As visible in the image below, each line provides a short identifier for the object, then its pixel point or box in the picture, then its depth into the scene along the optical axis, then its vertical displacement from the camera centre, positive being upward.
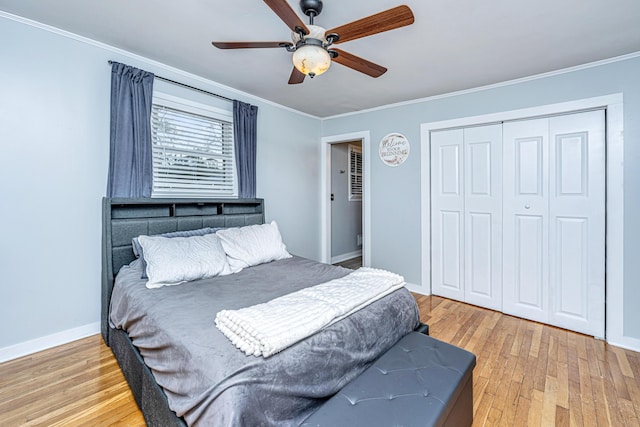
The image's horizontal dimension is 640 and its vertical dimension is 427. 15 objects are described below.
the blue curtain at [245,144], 3.25 +0.74
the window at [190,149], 2.72 +0.62
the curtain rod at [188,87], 2.66 +1.23
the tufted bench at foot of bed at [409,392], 1.08 -0.79
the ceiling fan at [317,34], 1.39 +0.95
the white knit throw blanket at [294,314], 1.17 -0.51
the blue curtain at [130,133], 2.37 +0.65
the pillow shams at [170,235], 2.11 -0.23
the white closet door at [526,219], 2.80 -0.13
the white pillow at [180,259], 1.99 -0.38
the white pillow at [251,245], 2.47 -0.34
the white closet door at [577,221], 2.53 -0.14
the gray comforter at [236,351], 1.03 -0.64
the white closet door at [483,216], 3.07 -0.10
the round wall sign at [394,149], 3.67 +0.77
